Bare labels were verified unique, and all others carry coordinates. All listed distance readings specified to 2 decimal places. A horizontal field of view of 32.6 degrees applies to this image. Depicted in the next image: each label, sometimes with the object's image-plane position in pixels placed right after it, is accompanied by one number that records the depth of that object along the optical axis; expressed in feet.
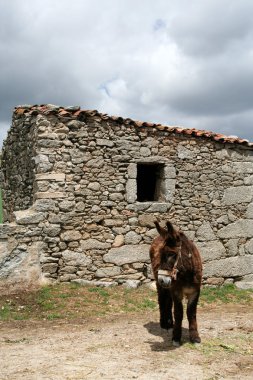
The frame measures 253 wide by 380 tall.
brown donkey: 17.40
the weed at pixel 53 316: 24.57
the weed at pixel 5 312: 24.36
